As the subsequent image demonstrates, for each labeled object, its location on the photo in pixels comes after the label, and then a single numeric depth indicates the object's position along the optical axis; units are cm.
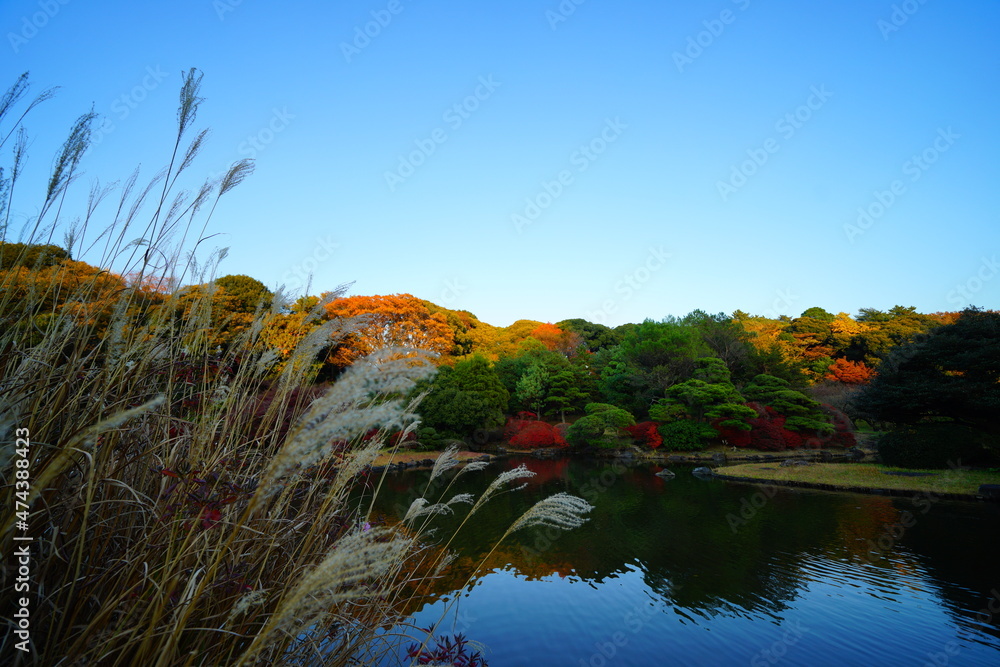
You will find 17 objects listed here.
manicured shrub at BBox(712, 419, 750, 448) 2295
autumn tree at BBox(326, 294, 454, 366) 2470
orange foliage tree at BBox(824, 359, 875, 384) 3067
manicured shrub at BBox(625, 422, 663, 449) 2370
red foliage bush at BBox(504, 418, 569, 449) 2588
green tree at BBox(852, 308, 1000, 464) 1466
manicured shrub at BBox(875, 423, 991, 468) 1473
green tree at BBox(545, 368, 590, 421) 2961
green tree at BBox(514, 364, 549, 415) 2931
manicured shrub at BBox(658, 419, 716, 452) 2267
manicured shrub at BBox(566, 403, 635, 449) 2427
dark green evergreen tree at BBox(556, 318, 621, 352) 3994
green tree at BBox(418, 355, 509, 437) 2428
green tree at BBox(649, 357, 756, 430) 2259
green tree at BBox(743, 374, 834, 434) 2308
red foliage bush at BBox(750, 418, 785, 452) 2245
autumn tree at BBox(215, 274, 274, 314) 1887
